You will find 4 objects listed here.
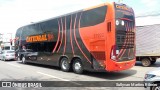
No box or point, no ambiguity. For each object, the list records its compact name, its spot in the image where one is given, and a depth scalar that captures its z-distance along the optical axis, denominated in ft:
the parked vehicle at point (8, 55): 89.63
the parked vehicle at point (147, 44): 55.01
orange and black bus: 38.34
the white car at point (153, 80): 23.27
